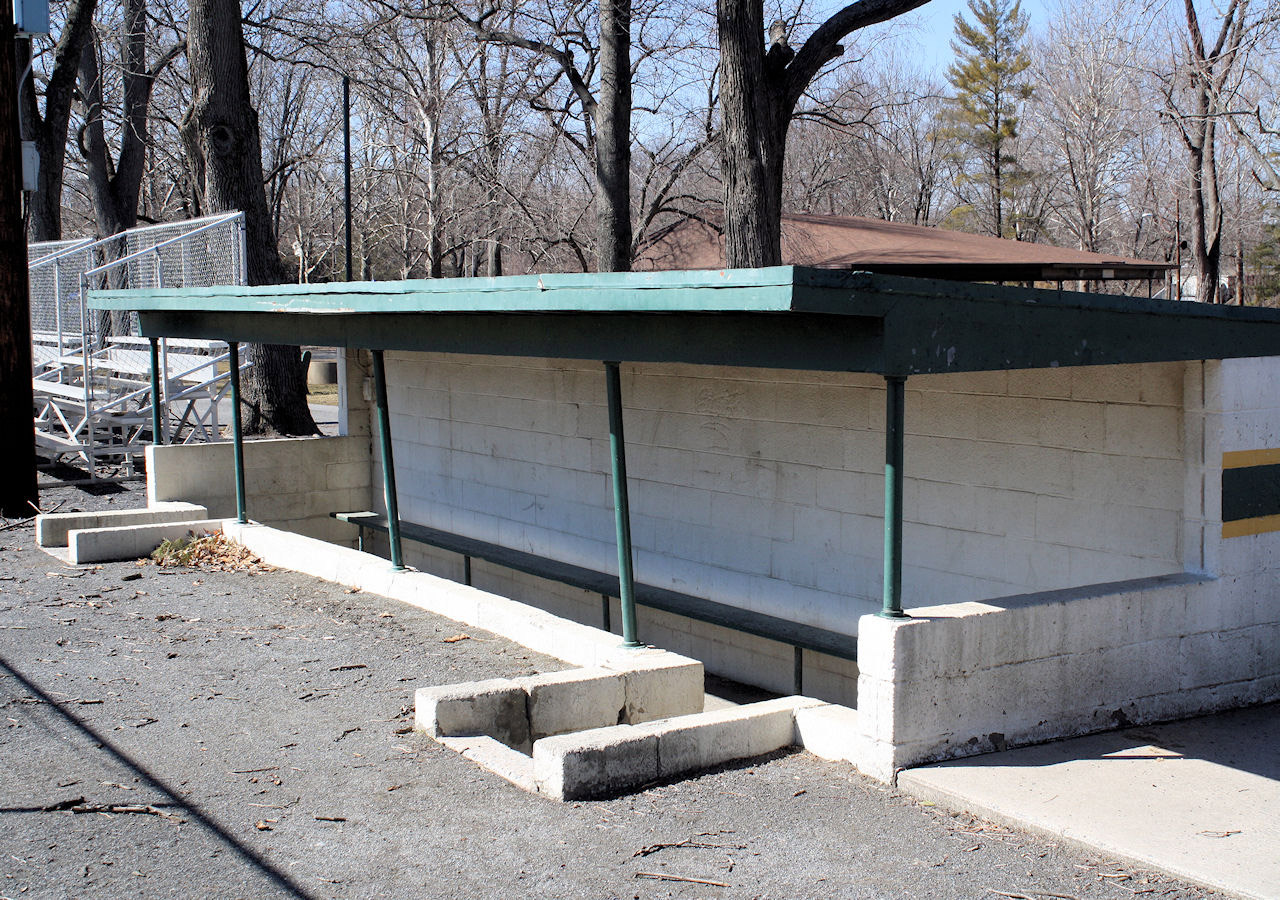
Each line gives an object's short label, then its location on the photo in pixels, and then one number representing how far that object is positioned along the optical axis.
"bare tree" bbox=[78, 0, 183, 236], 23.50
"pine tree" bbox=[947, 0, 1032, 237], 49.38
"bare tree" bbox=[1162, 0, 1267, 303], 24.02
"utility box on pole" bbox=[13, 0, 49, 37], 15.20
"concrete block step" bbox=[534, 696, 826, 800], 5.03
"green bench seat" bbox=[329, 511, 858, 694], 8.06
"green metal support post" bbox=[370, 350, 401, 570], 8.84
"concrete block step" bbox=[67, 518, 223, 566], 10.04
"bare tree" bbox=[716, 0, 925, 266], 13.79
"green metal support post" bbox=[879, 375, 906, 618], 5.30
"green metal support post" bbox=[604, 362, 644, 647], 6.54
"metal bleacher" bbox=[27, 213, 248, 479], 14.91
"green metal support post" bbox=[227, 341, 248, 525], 10.79
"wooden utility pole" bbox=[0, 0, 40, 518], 12.38
